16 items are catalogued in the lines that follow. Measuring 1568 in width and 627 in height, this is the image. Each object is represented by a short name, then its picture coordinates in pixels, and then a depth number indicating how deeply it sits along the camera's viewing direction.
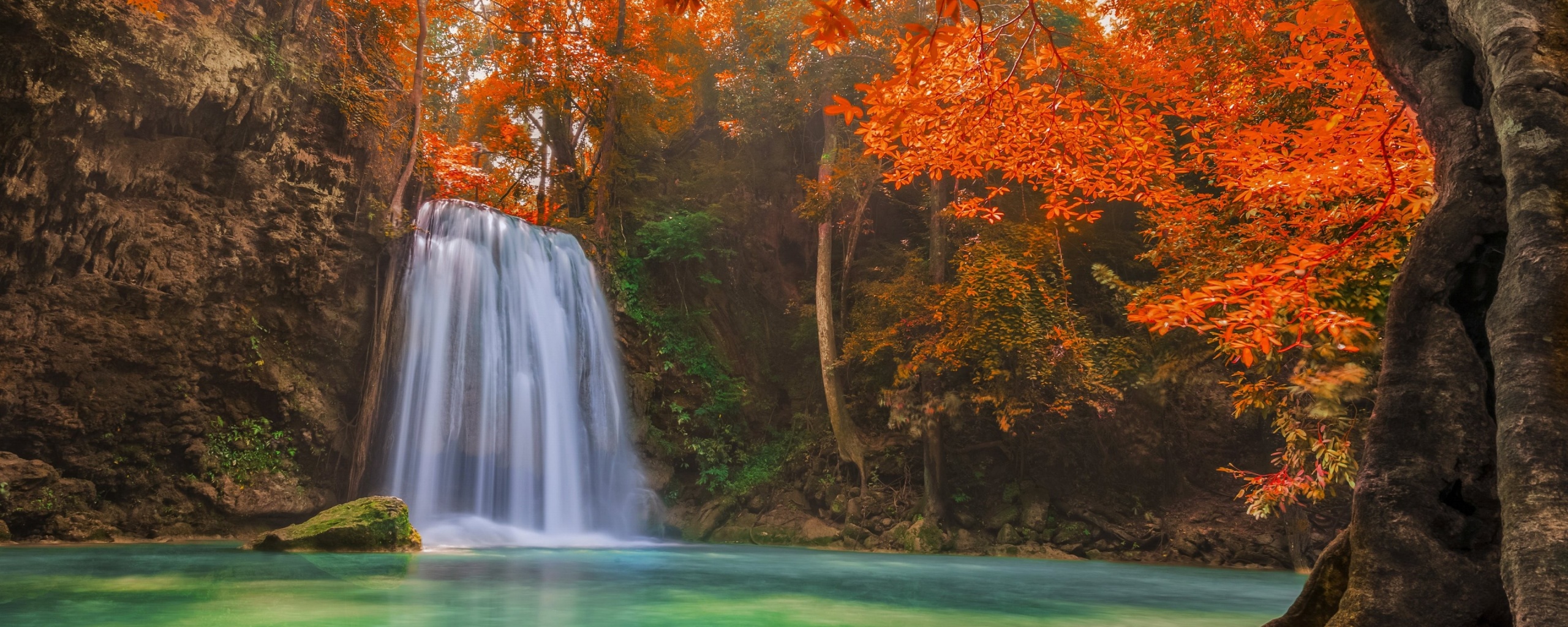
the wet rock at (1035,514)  13.41
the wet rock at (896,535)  13.66
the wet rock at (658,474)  15.24
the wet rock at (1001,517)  13.63
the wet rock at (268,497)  10.85
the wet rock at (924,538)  13.27
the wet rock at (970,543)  13.37
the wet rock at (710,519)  15.04
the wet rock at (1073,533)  13.21
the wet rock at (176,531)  10.34
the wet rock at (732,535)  14.77
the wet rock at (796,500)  15.21
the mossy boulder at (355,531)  9.32
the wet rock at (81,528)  9.41
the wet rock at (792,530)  14.47
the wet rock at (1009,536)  13.31
